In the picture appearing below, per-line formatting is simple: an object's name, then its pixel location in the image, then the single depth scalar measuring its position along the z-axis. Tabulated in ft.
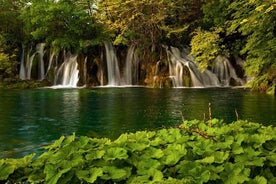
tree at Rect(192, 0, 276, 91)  75.05
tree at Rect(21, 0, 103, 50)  129.18
